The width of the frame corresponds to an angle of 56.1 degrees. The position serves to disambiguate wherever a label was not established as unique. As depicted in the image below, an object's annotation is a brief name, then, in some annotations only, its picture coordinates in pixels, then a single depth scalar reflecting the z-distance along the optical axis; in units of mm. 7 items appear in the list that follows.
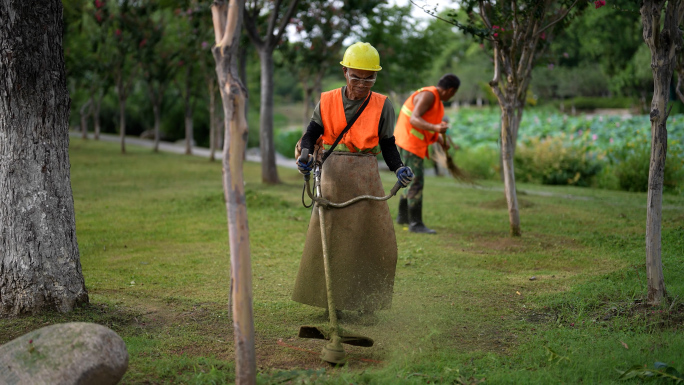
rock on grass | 3020
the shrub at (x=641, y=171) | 11531
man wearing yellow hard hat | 4383
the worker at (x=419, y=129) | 7695
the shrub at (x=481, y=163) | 16125
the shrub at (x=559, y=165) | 14633
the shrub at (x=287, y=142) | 25219
